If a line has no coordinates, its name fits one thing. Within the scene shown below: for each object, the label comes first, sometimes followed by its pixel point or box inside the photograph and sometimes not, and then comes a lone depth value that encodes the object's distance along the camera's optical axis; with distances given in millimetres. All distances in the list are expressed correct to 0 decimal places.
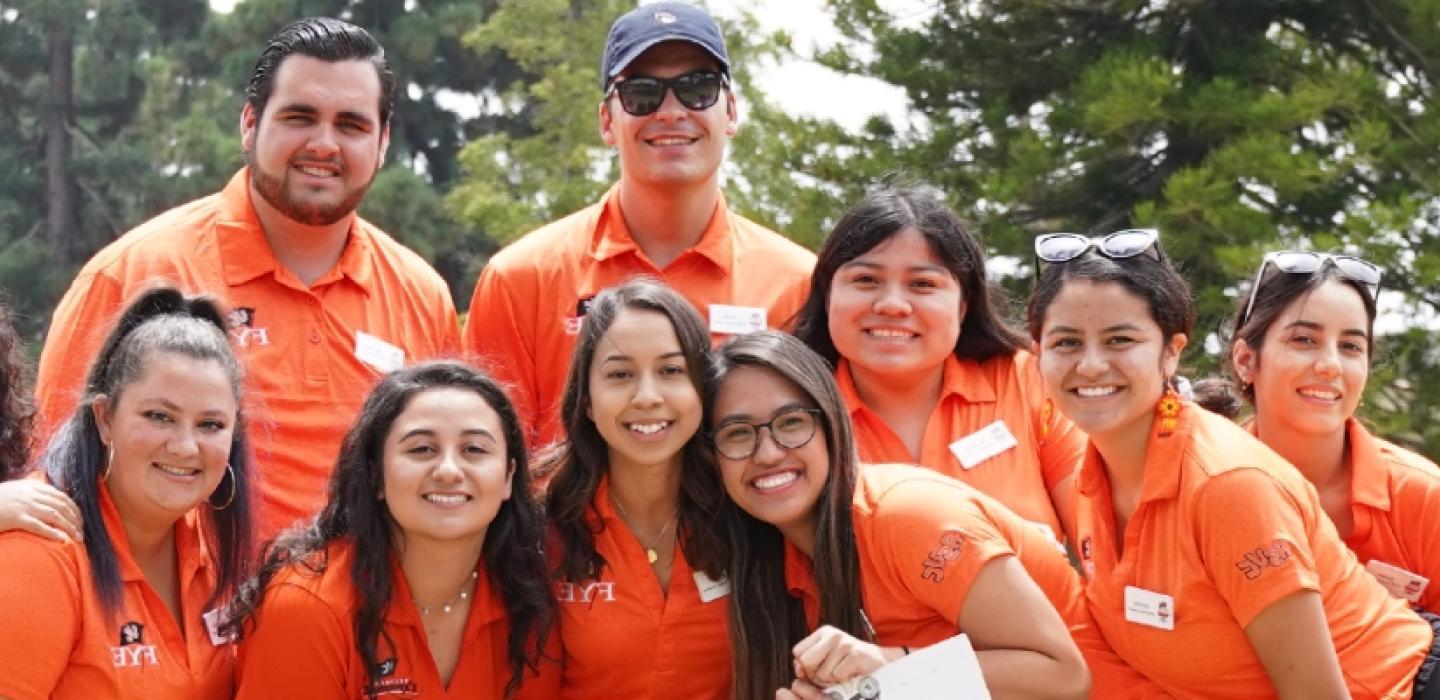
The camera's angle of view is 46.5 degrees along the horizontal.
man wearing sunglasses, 6344
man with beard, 5898
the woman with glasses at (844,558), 4812
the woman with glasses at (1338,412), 5559
